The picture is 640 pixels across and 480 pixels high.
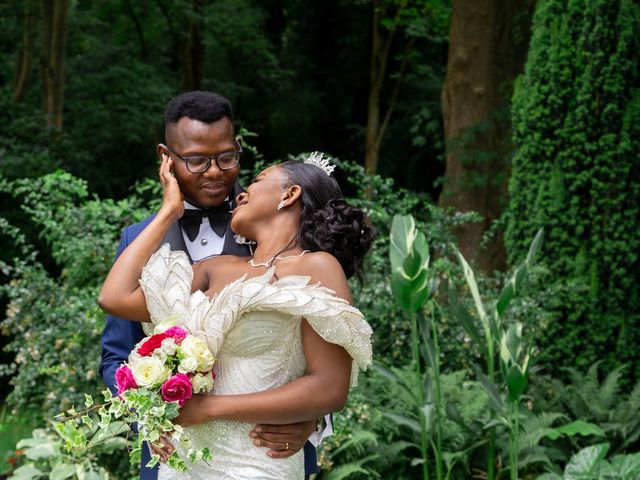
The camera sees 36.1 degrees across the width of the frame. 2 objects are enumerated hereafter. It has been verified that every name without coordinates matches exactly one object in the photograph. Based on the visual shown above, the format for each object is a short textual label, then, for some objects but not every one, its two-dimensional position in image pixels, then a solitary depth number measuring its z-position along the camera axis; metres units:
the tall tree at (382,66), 17.88
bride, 2.62
